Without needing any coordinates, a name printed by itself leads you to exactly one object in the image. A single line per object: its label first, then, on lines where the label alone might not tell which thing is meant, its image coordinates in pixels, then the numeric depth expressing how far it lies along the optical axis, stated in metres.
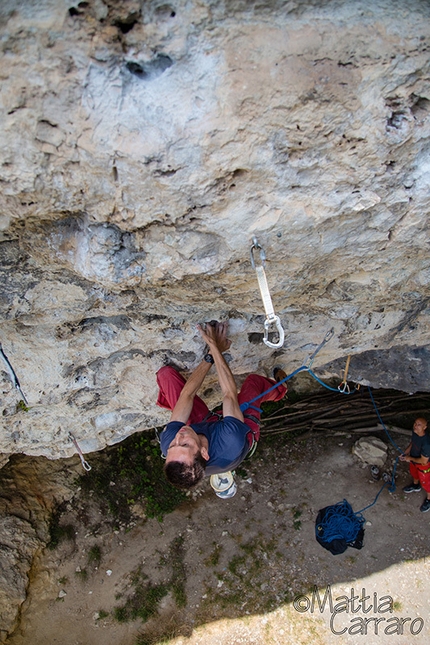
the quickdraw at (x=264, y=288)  1.91
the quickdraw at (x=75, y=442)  4.10
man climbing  2.70
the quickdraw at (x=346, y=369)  4.13
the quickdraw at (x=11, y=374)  3.02
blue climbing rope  3.29
